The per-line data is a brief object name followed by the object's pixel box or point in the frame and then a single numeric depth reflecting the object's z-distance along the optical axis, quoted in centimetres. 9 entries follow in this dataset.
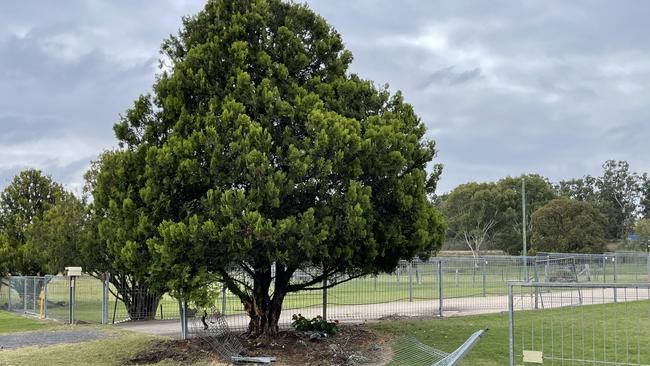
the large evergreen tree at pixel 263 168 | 1123
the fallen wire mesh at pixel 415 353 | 742
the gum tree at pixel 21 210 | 2959
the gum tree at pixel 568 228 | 5681
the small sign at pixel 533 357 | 862
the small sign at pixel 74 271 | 1994
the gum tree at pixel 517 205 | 7444
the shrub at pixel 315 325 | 1414
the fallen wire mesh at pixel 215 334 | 1214
